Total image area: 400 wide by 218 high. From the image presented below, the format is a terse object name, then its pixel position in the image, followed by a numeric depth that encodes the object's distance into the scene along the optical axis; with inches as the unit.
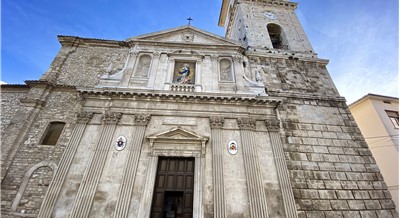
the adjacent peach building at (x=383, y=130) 468.1
